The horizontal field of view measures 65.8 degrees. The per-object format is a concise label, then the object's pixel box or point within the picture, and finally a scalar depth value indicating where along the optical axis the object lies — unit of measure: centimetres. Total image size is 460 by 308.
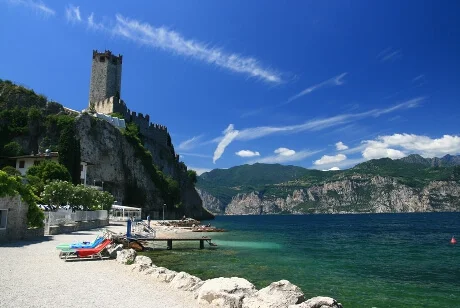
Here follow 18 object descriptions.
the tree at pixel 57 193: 3403
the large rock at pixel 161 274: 1304
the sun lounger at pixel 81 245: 1674
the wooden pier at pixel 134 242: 2654
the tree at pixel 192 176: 11504
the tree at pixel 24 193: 1936
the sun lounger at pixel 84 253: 1650
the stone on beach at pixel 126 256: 1672
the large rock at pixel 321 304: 882
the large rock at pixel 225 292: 984
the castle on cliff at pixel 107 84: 8869
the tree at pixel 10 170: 4413
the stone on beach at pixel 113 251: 1803
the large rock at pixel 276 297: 944
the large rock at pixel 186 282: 1154
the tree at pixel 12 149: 5734
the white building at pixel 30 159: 5288
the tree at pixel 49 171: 4609
